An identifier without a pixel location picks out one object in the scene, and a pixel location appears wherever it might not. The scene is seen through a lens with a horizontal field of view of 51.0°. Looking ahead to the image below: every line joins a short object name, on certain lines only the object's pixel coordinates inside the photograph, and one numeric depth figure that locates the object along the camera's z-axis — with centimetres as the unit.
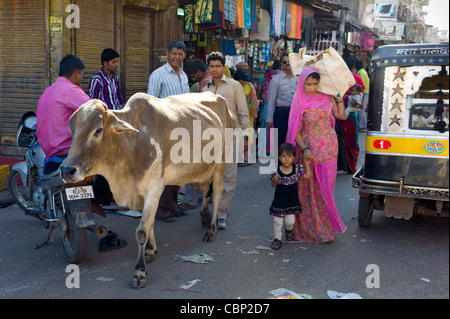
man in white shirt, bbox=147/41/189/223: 593
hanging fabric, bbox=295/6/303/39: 1472
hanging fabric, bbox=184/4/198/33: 1001
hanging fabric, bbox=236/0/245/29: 1106
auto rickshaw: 469
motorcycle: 422
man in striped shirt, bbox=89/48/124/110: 562
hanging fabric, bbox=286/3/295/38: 1404
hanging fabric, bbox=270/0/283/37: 1281
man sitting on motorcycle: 436
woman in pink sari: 509
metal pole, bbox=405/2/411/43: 2954
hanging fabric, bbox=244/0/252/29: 1145
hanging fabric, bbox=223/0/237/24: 1023
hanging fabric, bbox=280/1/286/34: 1361
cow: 373
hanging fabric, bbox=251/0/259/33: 1192
